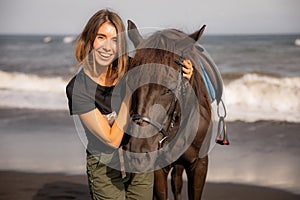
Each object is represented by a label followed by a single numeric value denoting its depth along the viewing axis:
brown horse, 2.27
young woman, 2.40
